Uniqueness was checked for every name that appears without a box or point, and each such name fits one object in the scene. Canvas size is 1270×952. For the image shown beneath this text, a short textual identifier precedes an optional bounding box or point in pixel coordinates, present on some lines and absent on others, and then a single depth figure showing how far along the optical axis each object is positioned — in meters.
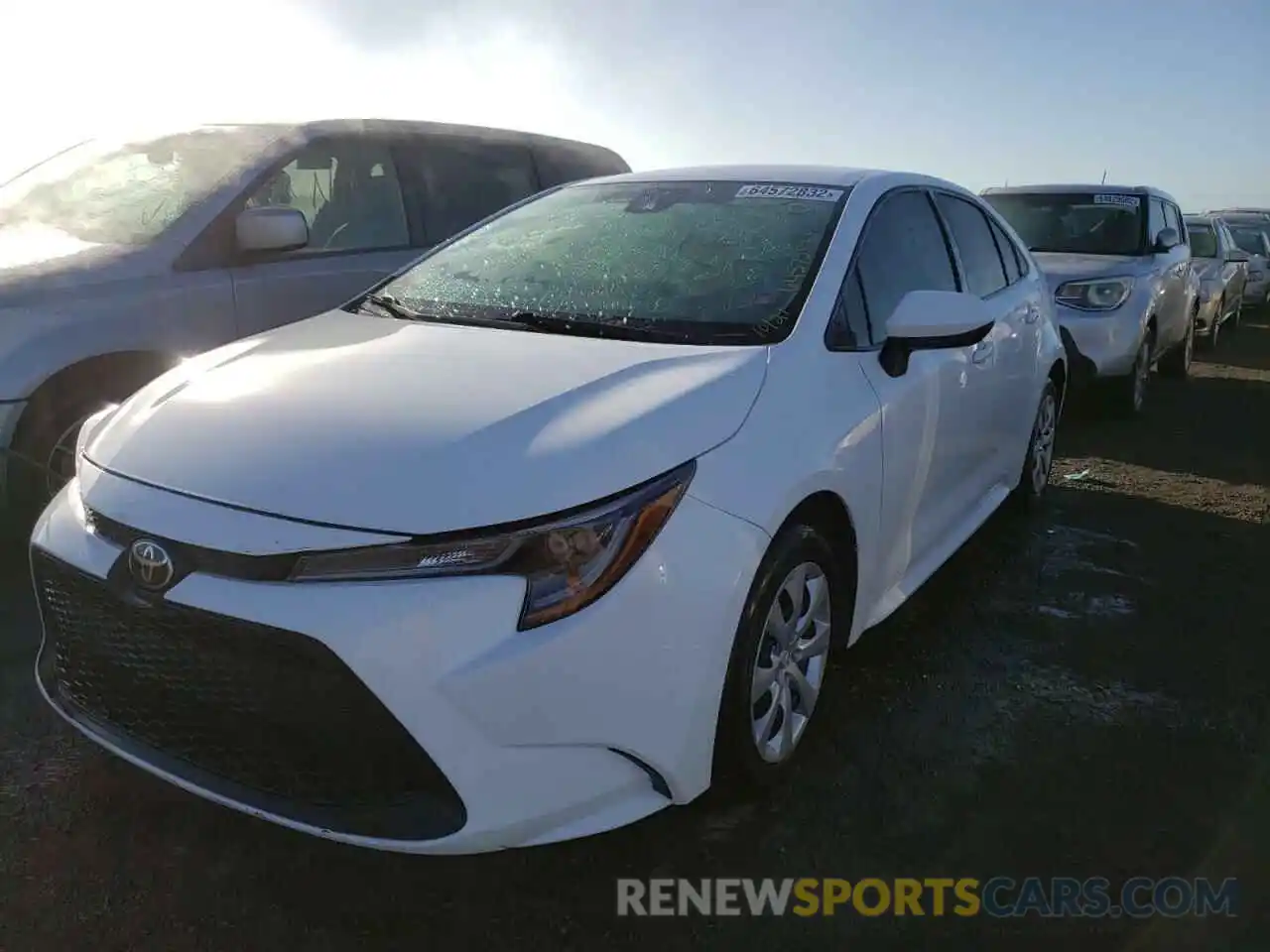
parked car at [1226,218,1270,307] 17.08
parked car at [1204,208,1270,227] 17.91
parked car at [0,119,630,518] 3.78
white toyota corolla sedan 1.97
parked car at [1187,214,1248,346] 11.94
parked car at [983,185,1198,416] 7.39
